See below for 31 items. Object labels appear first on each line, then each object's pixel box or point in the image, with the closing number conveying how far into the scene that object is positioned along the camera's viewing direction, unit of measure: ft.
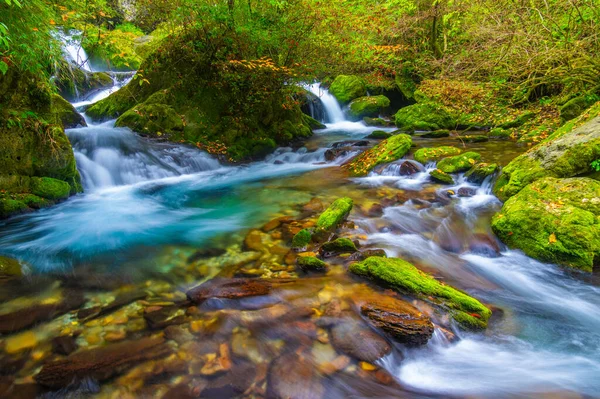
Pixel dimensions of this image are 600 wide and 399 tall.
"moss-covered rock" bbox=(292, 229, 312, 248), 14.30
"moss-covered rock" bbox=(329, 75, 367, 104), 58.34
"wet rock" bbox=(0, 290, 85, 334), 9.18
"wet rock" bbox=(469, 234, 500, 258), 14.44
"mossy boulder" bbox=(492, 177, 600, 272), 12.55
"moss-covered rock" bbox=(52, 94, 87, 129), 29.89
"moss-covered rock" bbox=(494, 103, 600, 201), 16.63
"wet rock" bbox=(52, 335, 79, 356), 8.26
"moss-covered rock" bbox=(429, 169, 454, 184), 22.99
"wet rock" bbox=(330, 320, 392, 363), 8.60
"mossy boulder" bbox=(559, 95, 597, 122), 27.58
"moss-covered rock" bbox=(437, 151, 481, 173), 24.12
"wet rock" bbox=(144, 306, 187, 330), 9.39
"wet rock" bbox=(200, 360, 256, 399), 7.32
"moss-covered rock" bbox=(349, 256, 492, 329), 9.94
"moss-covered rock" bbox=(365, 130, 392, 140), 40.00
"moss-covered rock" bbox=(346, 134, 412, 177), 27.30
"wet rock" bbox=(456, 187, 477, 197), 20.86
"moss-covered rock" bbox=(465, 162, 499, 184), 22.02
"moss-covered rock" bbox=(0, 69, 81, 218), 17.60
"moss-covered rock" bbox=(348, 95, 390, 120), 54.54
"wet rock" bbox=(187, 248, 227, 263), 14.01
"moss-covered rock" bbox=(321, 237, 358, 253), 13.55
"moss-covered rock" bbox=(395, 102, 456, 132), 43.70
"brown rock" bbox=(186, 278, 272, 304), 10.67
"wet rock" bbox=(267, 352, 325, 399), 7.48
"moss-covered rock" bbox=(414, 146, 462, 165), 27.14
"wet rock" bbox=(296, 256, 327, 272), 12.35
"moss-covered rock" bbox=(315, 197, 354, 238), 15.40
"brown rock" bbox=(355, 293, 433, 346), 8.96
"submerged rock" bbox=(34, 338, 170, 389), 7.47
